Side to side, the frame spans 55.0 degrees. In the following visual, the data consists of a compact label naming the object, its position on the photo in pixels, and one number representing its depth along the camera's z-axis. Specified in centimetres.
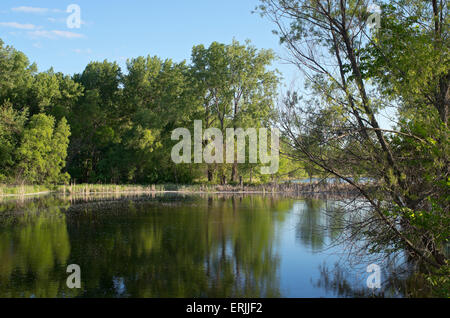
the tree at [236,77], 3797
